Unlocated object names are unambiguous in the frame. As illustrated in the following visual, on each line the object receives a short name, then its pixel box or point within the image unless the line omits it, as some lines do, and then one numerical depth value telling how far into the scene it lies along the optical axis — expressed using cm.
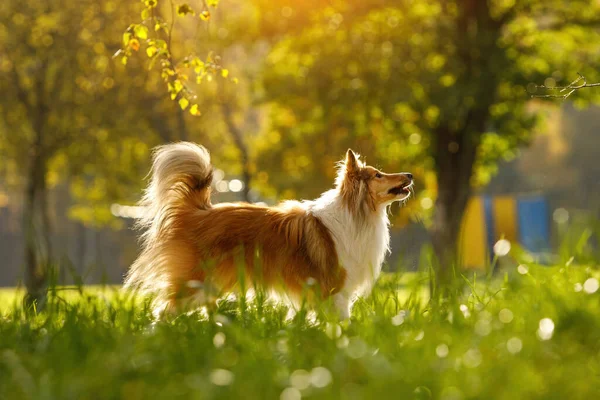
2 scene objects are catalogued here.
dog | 1525
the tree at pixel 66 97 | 3916
